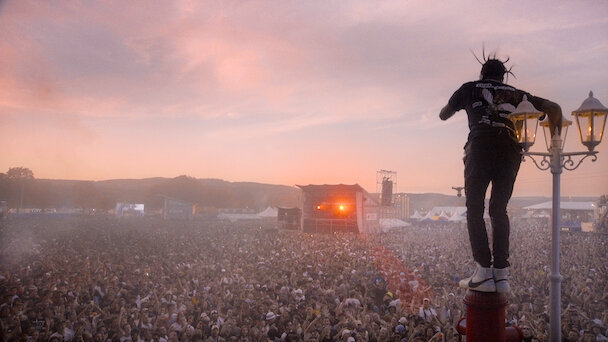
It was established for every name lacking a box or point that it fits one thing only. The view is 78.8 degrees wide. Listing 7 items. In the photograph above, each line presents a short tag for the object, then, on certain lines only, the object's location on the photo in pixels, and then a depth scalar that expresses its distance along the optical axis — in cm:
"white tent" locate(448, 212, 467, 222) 6412
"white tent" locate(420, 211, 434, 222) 7009
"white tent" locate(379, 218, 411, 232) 4438
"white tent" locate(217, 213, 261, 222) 7120
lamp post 334
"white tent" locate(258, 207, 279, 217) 7212
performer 278
